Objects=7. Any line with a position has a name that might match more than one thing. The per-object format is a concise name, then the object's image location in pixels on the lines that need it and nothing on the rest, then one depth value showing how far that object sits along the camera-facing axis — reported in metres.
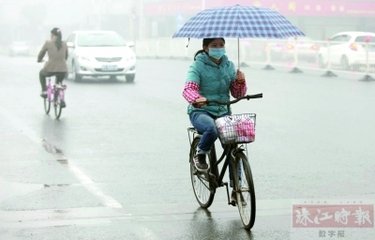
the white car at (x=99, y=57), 23.36
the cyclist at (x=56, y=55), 15.01
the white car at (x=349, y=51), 24.13
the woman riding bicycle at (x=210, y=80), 6.84
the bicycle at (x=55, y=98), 14.50
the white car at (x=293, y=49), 27.09
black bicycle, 6.36
